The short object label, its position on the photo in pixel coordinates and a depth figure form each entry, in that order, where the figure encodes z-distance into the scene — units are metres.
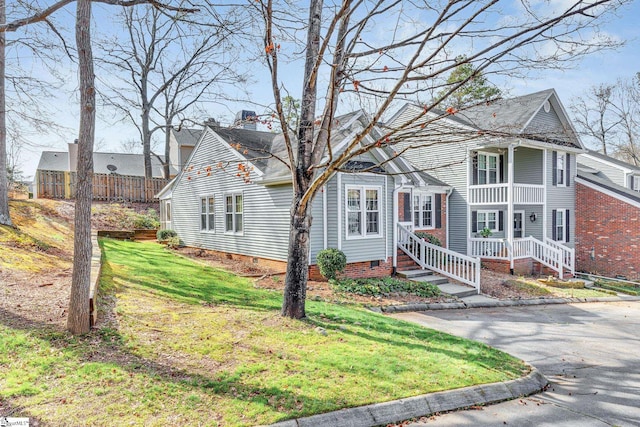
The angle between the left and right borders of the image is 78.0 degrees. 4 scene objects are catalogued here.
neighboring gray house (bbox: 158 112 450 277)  12.03
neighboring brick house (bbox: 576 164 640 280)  17.33
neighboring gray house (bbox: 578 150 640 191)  25.19
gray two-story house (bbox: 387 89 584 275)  16.62
